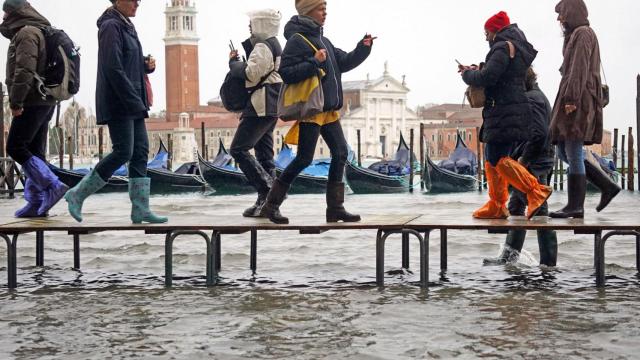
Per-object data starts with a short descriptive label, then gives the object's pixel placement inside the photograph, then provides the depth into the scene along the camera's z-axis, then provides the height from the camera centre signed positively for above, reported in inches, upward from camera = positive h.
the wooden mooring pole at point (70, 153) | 1232.7 -0.2
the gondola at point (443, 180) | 1145.4 -30.1
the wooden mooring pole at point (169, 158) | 1374.9 -7.3
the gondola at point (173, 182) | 1168.8 -31.5
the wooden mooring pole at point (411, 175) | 1198.9 -25.8
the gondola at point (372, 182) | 1130.0 -31.4
